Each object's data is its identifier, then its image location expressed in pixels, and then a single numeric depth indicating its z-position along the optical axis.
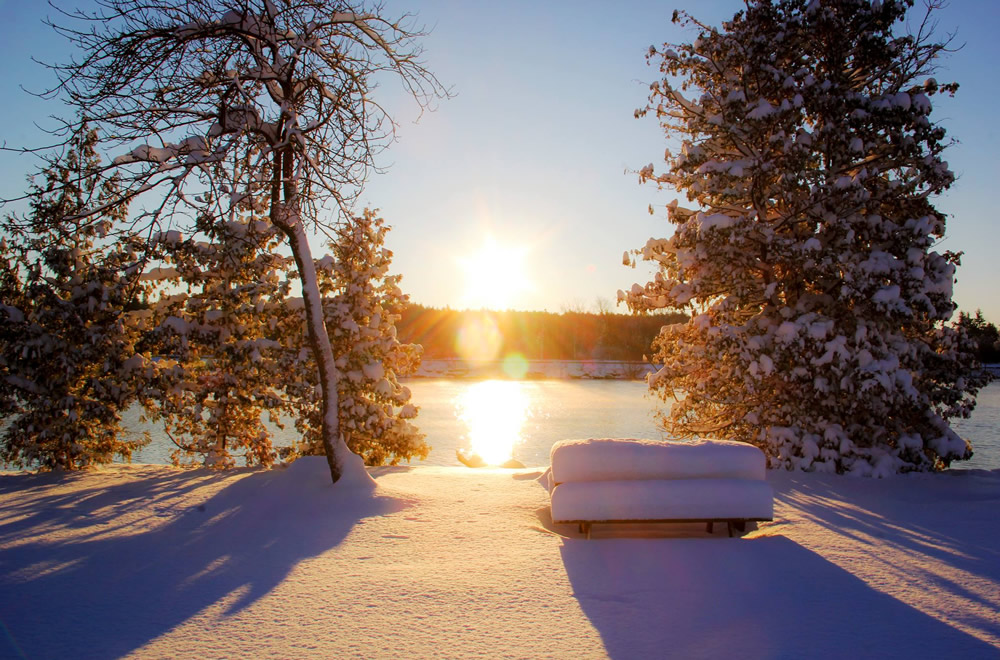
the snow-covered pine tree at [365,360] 13.92
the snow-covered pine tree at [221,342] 13.10
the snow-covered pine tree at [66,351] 11.51
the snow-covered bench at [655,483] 6.11
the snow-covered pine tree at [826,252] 10.16
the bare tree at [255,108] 7.57
